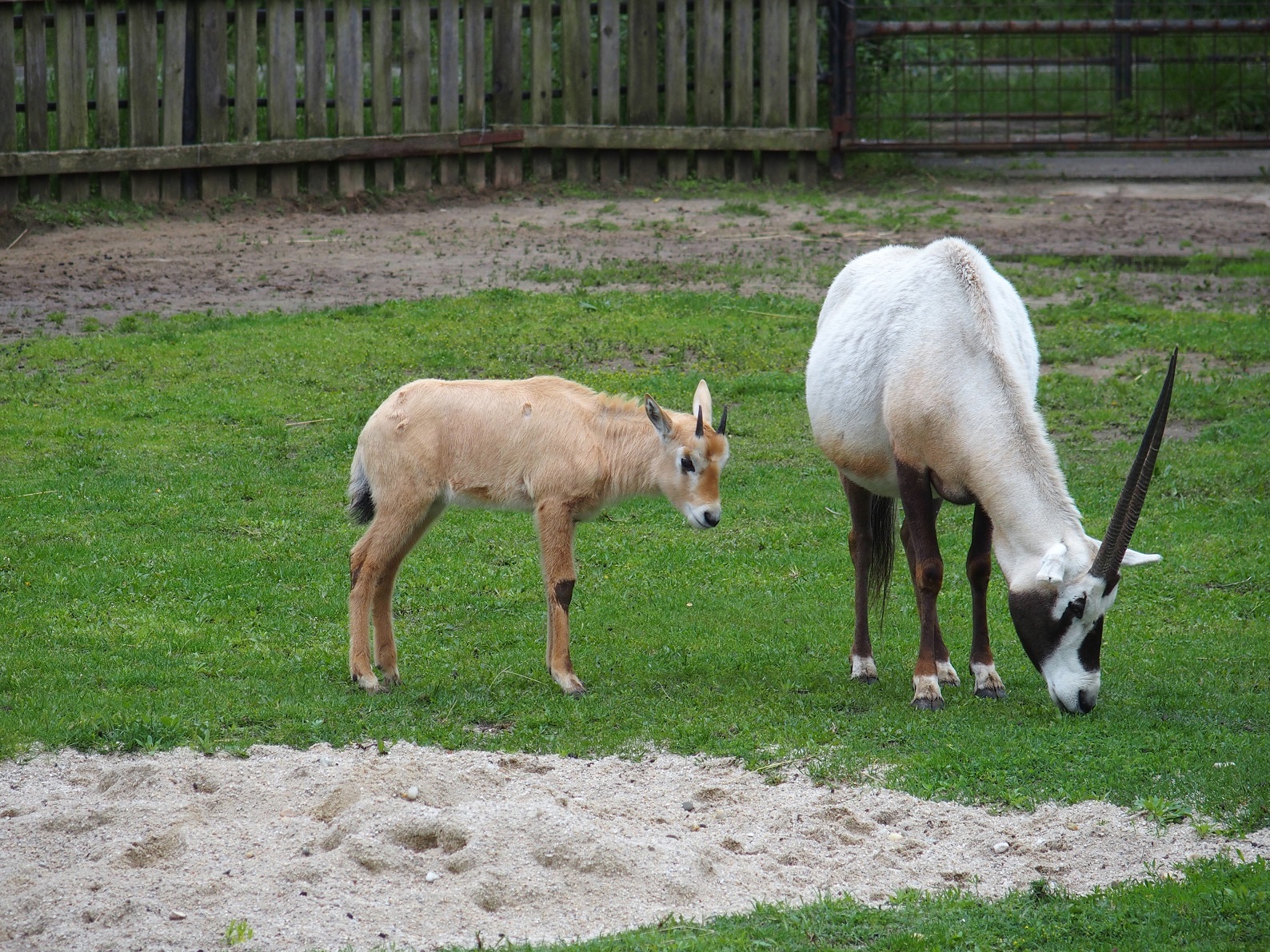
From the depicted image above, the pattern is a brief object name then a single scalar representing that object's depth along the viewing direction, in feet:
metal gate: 118.83
